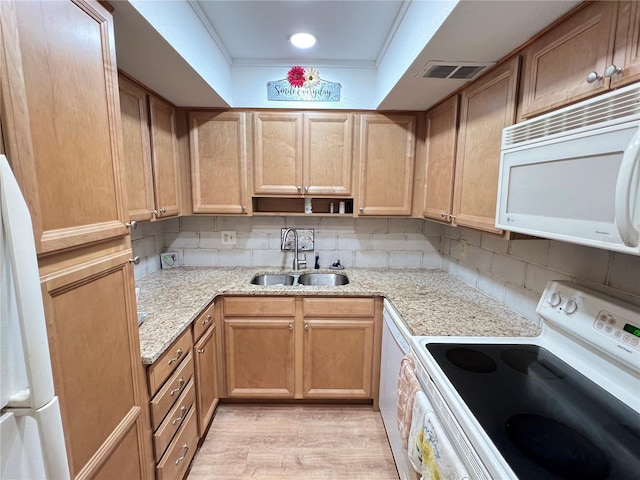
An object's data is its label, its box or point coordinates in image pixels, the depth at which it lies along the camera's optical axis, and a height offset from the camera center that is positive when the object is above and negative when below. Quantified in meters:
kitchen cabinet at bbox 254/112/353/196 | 2.18 +0.36
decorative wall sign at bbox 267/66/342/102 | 2.17 +0.84
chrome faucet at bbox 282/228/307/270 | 2.49 -0.43
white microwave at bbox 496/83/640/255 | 0.66 +0.08
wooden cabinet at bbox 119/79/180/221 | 1.55 +0.29
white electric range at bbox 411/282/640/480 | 0.73 -0.63
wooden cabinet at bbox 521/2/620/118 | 0.84 +0.48
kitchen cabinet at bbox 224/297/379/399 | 2.01 -1.03
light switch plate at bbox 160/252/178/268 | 2.43 -0.50
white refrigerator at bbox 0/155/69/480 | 0.52 -0.29
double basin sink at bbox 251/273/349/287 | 2.42 -0.66
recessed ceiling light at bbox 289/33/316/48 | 1.79 +1.02
